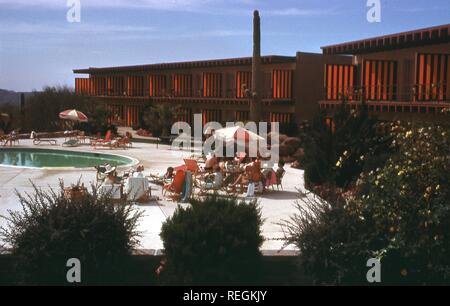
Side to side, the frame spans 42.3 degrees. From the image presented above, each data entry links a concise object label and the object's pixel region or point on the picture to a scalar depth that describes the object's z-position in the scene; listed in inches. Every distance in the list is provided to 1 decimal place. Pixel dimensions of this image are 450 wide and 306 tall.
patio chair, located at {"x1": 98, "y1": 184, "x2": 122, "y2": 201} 570.5
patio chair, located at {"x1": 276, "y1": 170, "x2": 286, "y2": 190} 674.2
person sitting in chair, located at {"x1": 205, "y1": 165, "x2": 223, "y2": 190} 644.1
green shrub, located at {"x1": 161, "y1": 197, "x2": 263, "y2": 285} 314.0
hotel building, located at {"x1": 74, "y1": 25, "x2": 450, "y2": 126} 899.4
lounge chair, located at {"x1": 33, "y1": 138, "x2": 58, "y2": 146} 1272.1
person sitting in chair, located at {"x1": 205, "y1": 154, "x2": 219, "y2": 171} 713.0
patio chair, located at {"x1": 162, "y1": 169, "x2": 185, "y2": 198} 600.1
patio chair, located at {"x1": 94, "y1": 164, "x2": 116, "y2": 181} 702.5
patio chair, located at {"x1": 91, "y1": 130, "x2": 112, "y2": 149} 1200.6
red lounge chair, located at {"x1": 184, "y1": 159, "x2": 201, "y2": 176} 692.1
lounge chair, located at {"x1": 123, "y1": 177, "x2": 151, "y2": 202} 587.2
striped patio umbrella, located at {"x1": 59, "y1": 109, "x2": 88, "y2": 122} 1318.9
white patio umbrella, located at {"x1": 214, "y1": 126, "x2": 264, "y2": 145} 788.0
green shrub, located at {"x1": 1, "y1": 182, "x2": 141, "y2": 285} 320.8
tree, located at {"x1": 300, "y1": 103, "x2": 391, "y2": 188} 619.8
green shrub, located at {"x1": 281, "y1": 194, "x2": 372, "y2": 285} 314.3
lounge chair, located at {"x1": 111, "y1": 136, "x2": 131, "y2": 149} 1206.3
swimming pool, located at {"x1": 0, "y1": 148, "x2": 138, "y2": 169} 999.0
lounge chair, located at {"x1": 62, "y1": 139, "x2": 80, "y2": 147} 1230.0
